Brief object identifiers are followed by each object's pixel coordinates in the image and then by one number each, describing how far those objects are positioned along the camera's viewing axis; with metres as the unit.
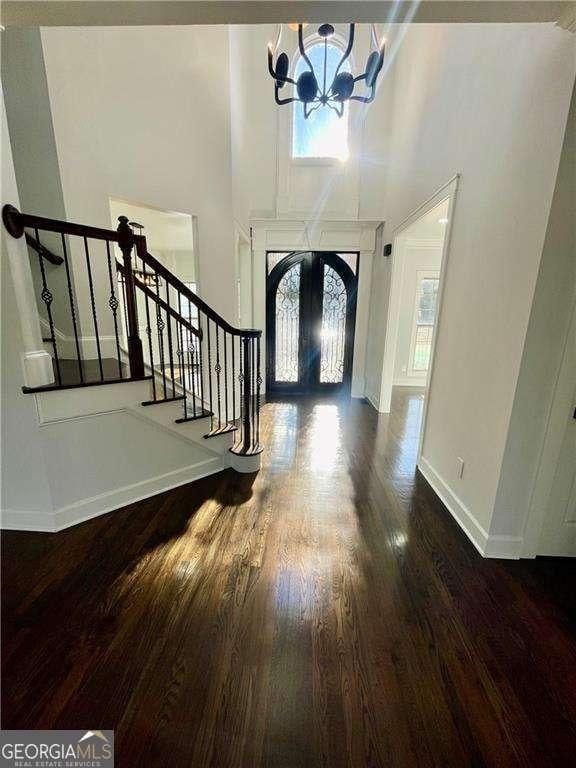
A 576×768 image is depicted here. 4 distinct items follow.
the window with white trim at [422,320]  5.61
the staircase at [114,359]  1.93
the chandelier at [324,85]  2.11
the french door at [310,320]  4.95
